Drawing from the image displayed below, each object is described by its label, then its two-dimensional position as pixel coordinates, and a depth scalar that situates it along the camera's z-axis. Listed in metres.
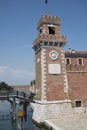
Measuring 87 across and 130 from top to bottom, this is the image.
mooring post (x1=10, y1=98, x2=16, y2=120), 27.60
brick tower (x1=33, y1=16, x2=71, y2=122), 22.00
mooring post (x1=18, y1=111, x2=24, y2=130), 18.17
